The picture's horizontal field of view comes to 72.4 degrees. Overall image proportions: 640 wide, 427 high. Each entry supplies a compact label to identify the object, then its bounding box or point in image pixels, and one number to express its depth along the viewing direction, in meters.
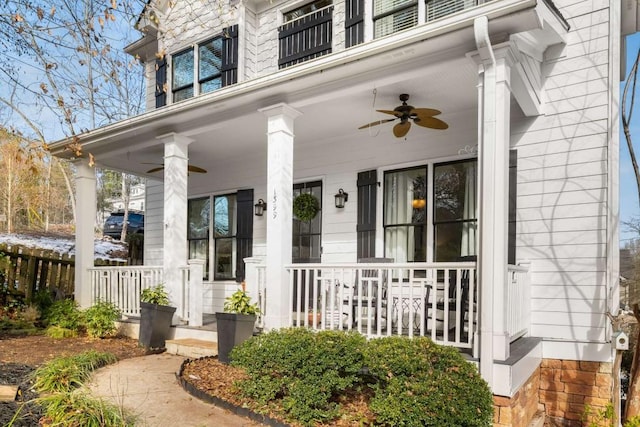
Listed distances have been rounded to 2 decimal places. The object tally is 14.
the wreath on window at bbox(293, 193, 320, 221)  6.97
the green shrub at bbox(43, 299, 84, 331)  6.78
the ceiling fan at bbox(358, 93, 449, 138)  5.01
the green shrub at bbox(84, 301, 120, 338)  6.47
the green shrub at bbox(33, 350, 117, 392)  3.66
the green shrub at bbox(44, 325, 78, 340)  6.44
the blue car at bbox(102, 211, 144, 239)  19.66
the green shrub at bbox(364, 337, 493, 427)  2.93
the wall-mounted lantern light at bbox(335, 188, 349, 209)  6.70
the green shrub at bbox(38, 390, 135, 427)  2.89
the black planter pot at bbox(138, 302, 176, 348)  5.77
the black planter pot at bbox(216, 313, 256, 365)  4.77
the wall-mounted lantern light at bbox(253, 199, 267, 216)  7.65
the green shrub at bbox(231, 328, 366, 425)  3.36
